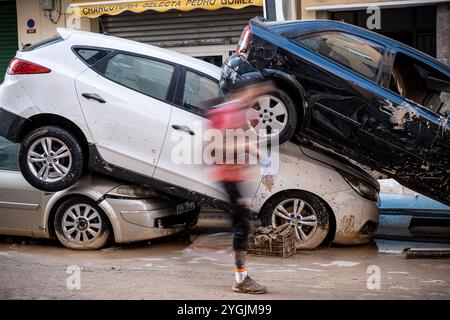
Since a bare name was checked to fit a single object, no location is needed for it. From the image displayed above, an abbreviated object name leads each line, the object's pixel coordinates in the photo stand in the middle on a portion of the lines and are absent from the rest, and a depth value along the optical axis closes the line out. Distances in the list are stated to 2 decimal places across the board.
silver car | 15.04
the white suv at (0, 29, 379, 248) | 14.67
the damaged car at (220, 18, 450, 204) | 14.19
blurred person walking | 11.32
